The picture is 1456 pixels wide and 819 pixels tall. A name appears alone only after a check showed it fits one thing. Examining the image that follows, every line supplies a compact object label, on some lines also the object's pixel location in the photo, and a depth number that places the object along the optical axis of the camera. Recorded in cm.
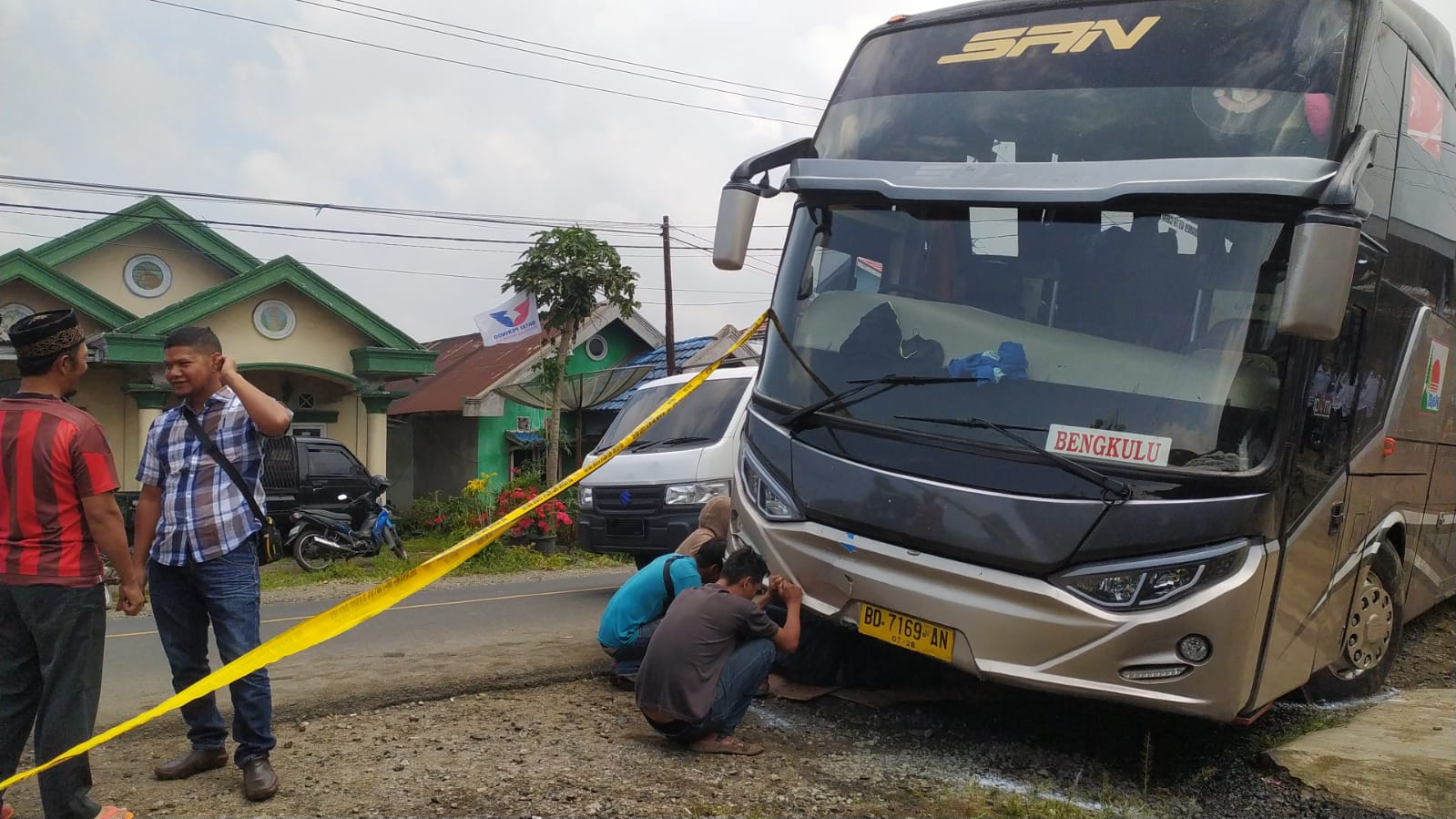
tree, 1811
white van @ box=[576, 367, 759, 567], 864
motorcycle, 1405
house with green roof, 1661
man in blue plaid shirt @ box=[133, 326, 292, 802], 412
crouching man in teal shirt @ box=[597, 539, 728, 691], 571
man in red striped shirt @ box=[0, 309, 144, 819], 363
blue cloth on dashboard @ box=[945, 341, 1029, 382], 460
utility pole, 2314
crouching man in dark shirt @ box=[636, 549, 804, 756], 466
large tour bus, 418
